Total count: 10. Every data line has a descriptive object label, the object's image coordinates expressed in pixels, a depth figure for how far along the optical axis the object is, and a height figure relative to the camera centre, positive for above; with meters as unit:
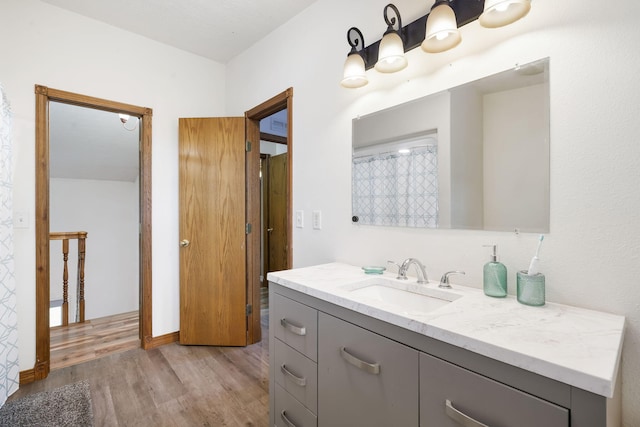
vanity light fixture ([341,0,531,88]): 1.06 +0.77
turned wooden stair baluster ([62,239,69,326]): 3.21 -0.82
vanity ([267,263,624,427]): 0.63 -0.40
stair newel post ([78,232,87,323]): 3.31 -0.60
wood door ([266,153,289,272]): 4.17 +0.00
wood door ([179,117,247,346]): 2.67 -0.19
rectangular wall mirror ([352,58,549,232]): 1.10 +0.25
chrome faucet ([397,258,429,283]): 1.33 -0.27
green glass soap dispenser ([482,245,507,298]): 1.09 -0.24
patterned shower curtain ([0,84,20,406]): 1.78 -0.37
